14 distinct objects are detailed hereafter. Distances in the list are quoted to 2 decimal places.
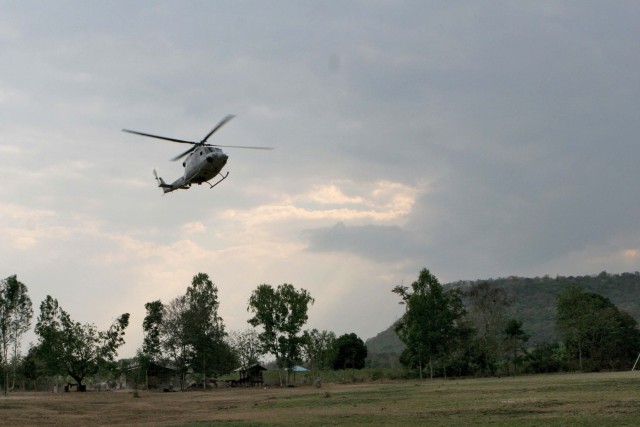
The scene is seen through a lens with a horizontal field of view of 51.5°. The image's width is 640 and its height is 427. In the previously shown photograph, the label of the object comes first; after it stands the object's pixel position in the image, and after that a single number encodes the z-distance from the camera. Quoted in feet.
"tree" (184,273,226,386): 322.14
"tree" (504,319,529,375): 301.84
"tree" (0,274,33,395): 297.12
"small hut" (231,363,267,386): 343.05
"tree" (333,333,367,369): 388.57
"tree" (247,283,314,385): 324.60
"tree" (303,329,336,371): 325.21
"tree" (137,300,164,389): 321.93
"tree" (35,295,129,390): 320.50
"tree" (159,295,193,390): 320.91
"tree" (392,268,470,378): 293.02
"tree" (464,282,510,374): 307.99
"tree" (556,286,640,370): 283.18
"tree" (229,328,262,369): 358.64
